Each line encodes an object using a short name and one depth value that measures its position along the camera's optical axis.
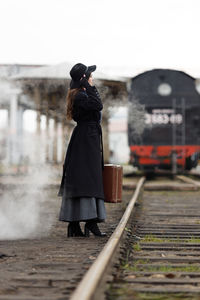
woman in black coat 9.09
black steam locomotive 30.50
